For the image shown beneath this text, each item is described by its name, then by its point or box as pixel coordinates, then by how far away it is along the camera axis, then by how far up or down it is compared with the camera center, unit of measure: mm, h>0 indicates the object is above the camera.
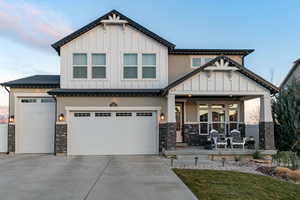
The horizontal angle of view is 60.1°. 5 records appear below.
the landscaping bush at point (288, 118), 13676 -397
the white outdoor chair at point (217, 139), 13545 -1500
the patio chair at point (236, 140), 13664 -1549
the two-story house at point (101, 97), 14219 +728
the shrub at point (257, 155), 12570 -2153
